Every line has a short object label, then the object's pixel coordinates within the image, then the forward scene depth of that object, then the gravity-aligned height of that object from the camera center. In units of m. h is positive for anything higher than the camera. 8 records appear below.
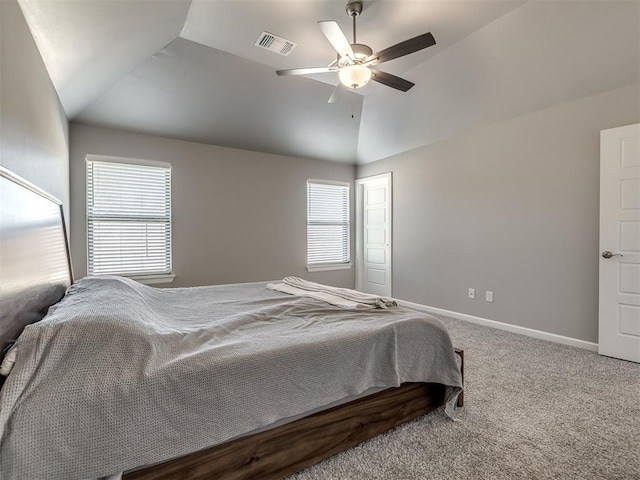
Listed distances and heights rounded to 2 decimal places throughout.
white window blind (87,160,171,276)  3.69 +0.21
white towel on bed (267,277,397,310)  2.15 -0.47
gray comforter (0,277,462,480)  0.99 -0.55
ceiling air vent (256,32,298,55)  2.92 +1.84
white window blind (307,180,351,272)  5.31 +0.17
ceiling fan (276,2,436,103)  2.12 +1.29
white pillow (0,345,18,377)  0.99 -0.40
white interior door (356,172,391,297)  5.26 -0.01
